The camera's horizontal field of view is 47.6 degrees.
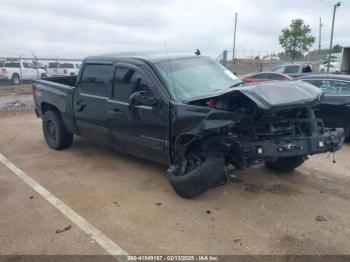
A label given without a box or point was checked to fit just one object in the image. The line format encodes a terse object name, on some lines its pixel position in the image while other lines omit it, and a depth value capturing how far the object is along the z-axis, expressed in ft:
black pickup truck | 15.03
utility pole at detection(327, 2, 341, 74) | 101.55
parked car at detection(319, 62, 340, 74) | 103.58
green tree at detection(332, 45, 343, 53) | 206.62
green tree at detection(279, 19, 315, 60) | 128.77
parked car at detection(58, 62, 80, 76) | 95.92
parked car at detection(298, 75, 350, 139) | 26.48
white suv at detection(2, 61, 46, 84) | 89.76
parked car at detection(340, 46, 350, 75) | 68.39
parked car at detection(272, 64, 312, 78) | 62.34
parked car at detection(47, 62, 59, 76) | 97.66
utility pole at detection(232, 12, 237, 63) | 183.44
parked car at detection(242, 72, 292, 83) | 50.83
